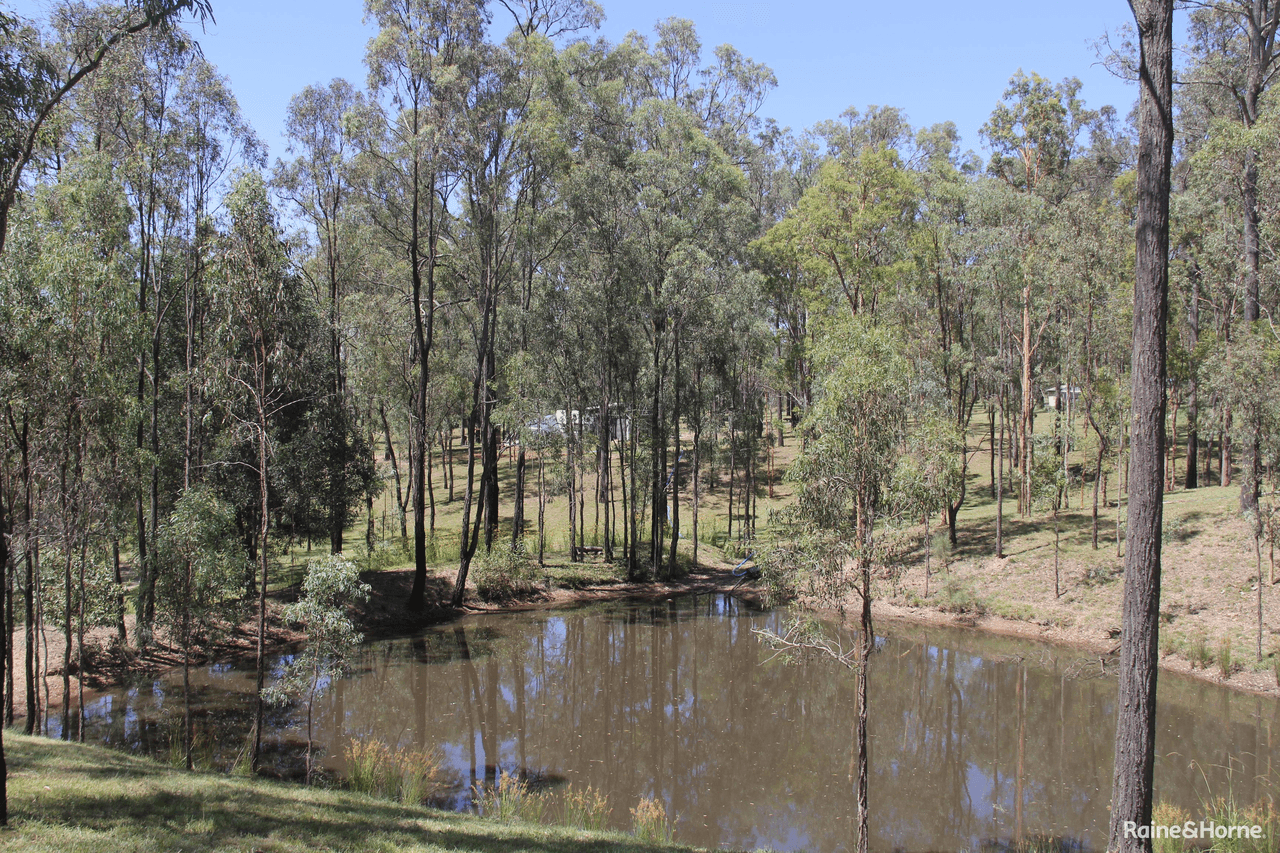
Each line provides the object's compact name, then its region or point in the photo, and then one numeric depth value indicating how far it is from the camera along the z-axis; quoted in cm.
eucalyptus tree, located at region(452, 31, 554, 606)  2455
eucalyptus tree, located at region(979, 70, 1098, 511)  2606
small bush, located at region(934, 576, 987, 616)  2388
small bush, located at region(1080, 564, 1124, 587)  2206
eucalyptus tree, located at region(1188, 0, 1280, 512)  2030
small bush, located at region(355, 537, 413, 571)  2752
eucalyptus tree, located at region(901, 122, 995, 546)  2772
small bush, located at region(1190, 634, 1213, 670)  1781
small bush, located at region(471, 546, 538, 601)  2711
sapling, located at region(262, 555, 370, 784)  1178
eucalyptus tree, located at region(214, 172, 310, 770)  1323
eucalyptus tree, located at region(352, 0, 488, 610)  2311
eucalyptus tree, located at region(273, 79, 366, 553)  2492
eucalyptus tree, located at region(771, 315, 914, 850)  1043
